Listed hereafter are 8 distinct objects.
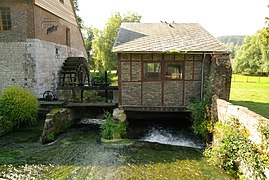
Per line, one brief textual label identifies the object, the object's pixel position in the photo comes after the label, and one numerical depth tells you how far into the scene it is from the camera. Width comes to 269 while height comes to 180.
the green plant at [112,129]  8.59
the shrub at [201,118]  8.26
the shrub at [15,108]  9.47
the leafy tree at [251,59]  37.01
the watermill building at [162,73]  9.50
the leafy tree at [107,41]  28.19
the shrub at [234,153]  5.07
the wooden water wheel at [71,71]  14.52
